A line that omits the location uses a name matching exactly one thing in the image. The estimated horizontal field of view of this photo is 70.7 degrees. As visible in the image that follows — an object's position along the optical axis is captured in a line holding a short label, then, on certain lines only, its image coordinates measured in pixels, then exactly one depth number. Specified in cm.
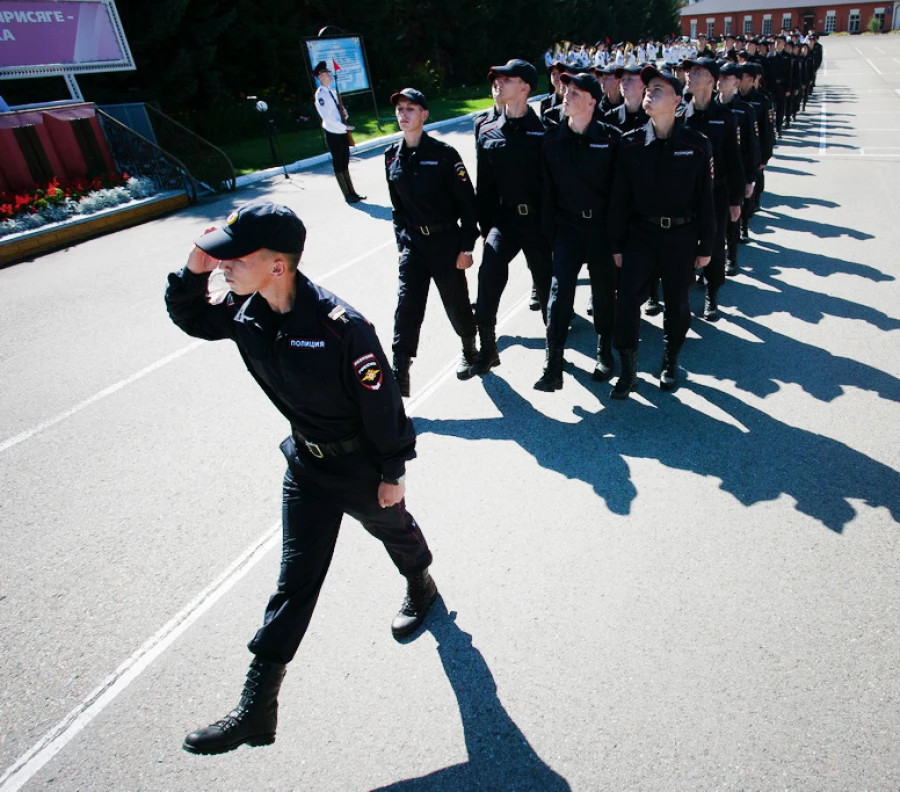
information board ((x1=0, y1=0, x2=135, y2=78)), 1232
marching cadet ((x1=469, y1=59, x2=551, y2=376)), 496
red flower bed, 1108
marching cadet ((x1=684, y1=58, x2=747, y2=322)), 587
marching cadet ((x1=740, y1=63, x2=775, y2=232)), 809
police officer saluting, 246
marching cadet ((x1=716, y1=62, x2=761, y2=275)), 684
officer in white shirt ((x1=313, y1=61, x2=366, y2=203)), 1178
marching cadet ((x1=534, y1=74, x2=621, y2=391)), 463
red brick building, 8362
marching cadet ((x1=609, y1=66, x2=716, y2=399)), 437
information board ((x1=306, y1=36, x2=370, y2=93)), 1788
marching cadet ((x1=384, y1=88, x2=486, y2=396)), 483
